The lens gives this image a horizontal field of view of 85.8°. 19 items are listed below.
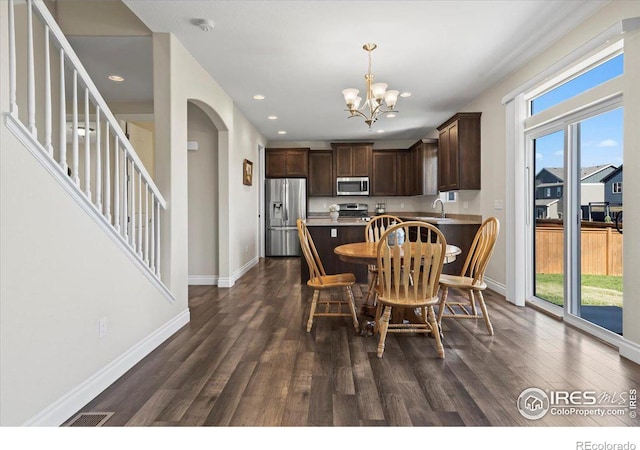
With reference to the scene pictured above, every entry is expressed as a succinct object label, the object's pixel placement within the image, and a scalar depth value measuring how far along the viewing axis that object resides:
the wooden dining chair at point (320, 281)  2.97
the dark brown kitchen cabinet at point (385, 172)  7.61
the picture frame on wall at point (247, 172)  5.64
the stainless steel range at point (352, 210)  7.79
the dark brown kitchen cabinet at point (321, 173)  7.57
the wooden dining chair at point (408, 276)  2.33
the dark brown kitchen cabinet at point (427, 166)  6.48
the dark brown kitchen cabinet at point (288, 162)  7.48
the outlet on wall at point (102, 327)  2.03
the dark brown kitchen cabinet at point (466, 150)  4.79
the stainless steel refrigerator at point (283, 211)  7.32
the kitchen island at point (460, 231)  4.72
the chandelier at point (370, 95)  3.30
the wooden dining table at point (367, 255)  2.74
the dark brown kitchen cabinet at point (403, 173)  7.61
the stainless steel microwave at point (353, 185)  7.57
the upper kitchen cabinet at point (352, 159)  7.54
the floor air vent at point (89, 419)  1.67
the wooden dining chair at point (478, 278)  2.79
